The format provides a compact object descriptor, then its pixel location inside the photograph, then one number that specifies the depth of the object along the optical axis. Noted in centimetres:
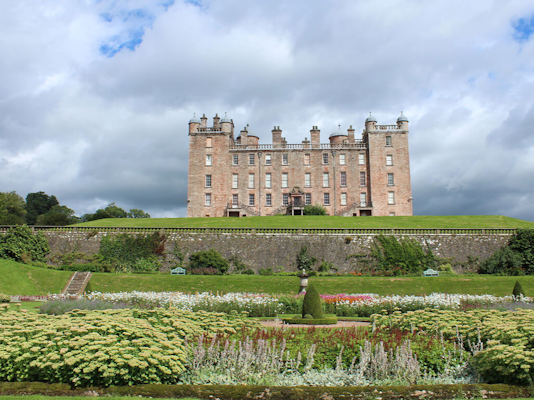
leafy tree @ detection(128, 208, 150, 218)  8978
